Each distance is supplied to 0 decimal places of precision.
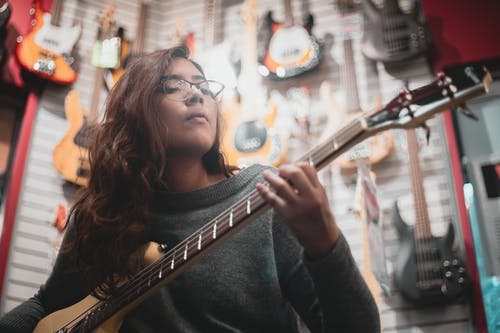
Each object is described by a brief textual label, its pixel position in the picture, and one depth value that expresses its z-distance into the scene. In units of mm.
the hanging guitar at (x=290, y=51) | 4039
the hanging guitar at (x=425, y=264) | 2959
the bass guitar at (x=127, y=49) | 4207
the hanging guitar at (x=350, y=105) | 3523
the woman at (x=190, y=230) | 1107
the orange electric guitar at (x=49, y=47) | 3869
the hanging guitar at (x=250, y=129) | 3625
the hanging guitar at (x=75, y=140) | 3686
